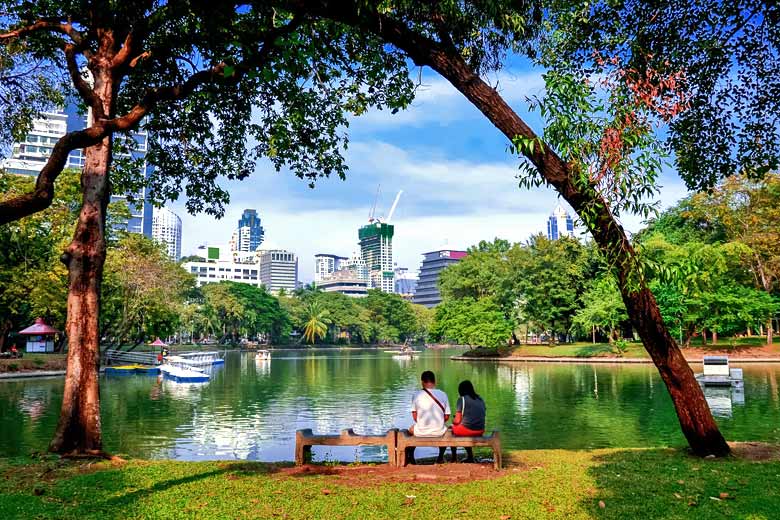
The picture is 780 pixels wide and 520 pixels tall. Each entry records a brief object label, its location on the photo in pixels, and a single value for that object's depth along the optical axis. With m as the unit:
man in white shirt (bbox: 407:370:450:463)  8.73
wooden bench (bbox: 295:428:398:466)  8.34
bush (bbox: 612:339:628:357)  50.32
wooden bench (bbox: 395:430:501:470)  8.30
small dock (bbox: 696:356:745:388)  26.53
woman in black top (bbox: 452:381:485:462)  9.19
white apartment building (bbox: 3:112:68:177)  128.16
